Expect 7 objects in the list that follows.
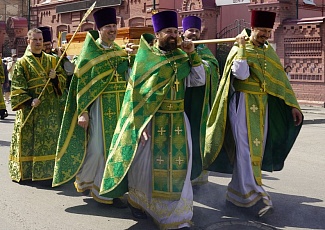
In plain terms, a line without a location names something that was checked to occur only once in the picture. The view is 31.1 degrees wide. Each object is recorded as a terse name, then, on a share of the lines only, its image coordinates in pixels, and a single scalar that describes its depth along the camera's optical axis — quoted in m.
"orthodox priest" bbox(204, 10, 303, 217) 5.95
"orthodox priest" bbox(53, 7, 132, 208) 6.45
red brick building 19.22
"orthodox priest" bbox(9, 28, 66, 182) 7.48
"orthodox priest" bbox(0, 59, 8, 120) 11.74
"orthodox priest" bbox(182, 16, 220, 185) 5.92
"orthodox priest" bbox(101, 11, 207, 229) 5.45
